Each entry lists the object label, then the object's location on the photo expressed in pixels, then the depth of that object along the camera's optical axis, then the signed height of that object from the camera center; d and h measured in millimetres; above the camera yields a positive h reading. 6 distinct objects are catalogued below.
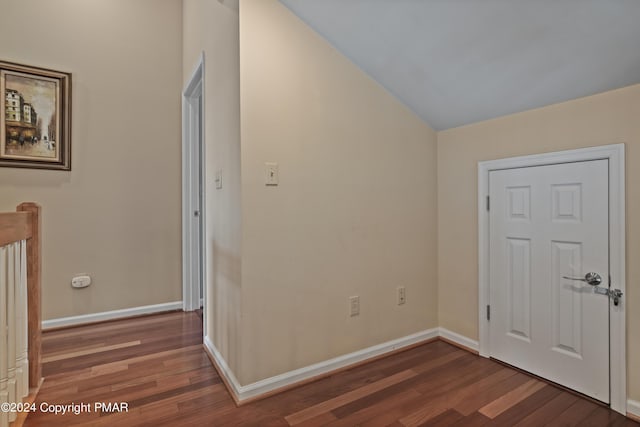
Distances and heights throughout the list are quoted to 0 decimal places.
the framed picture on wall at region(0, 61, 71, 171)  2639 +829
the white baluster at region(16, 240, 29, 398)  1677 -641
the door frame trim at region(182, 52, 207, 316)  3365 +159
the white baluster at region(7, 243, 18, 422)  1507 -573
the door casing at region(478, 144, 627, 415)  1686 -245
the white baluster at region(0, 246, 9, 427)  1355 -562
